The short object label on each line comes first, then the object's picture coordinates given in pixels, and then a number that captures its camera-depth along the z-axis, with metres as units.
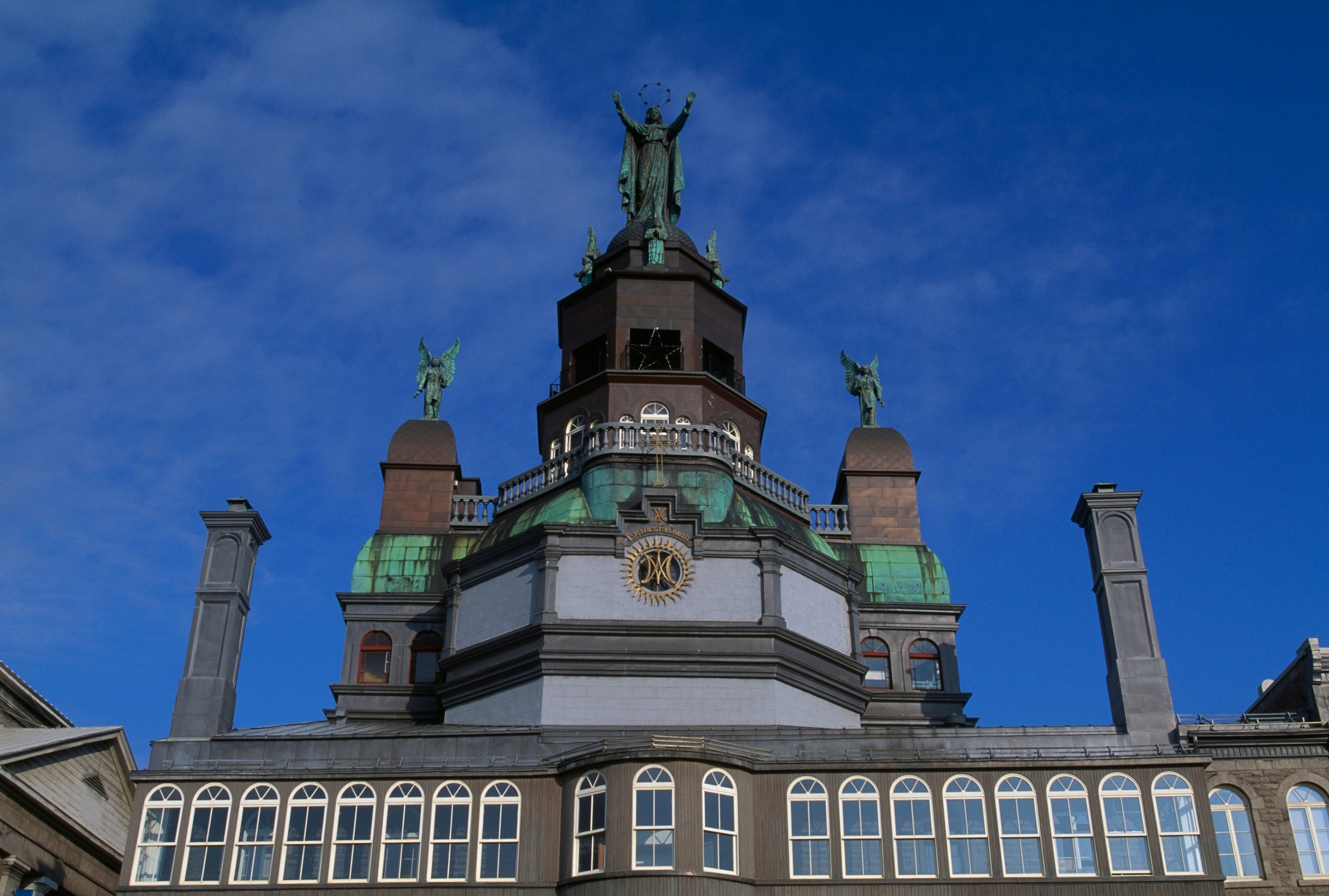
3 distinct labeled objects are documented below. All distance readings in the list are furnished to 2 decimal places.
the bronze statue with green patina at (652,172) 63.22
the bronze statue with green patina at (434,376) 60.28
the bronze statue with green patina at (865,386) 60.44
